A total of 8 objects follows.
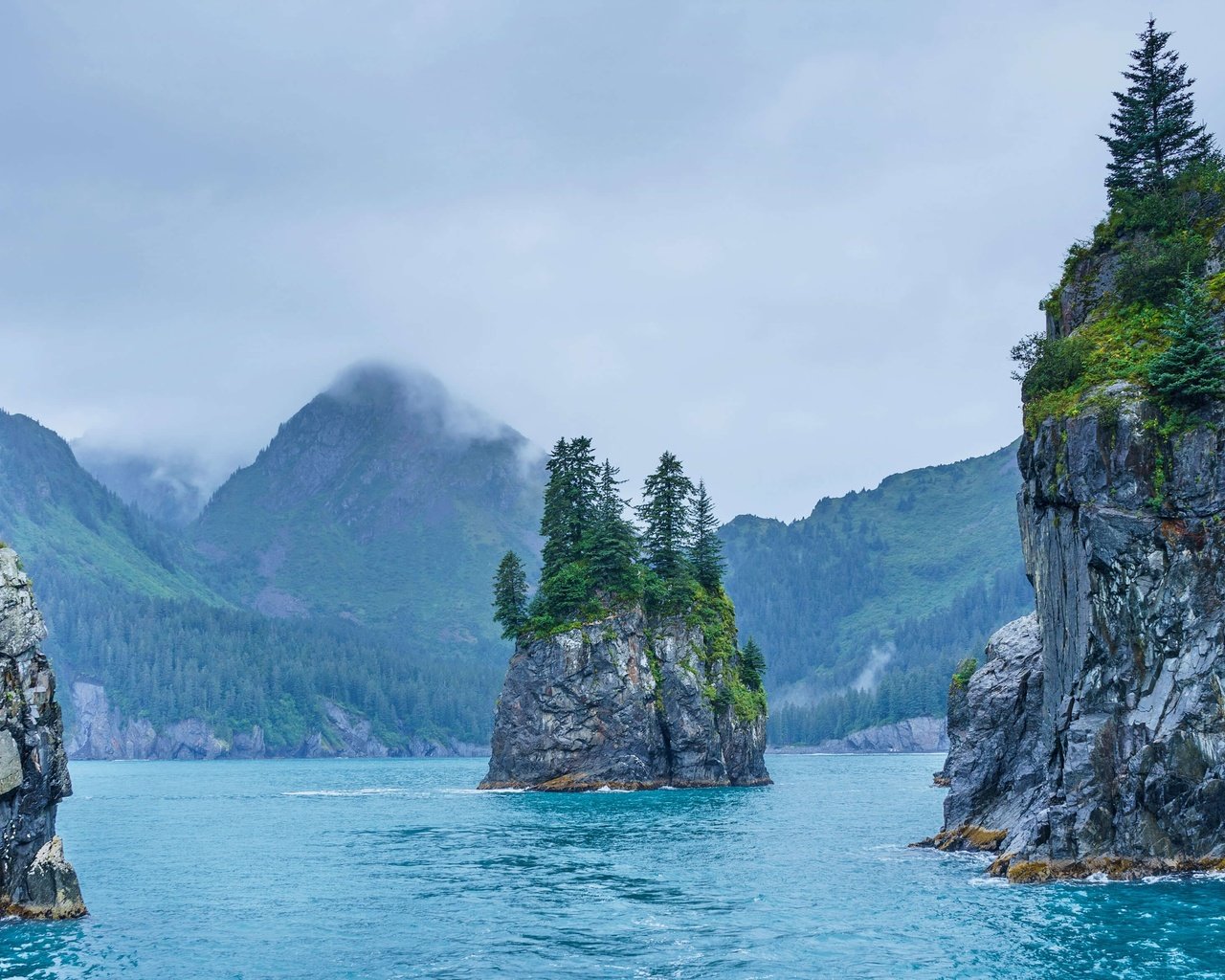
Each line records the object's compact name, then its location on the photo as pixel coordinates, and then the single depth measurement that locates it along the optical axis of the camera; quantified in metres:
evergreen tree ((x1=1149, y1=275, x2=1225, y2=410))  47.94
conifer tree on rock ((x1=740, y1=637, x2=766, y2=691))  140.80
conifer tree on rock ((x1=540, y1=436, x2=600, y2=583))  132.85
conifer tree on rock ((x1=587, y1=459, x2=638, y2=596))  127.69
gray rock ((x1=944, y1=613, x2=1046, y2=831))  59.62
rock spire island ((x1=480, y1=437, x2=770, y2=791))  121.19
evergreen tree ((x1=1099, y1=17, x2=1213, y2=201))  62.69
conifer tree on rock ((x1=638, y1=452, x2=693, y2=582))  135.88
